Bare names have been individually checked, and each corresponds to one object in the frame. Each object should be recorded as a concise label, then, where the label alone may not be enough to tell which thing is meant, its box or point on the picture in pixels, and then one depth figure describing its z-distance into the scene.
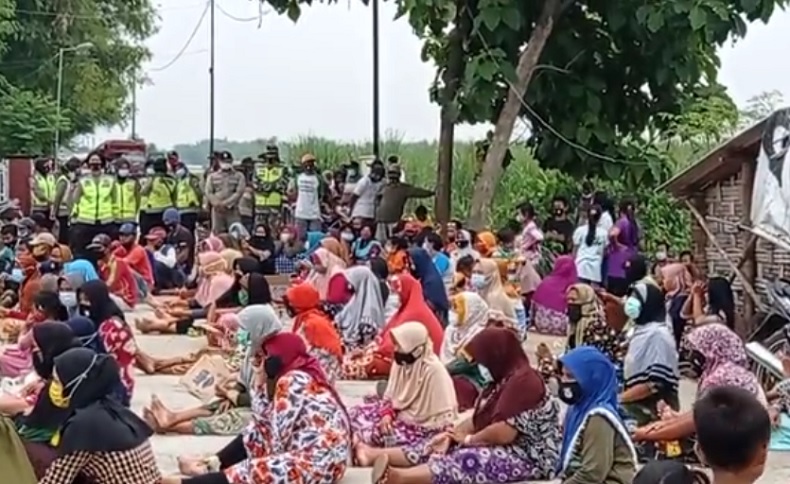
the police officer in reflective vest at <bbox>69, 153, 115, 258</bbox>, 18.27
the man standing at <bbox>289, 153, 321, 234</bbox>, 18.78
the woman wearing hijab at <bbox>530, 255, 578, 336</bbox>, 14.09
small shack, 10.54
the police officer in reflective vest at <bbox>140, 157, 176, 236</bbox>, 18.89
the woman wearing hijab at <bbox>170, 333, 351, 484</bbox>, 6.94
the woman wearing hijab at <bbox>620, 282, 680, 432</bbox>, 8.23
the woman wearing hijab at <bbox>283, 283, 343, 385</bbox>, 10.05
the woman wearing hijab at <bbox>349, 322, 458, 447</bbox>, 8.16
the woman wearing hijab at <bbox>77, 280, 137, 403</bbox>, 8.79
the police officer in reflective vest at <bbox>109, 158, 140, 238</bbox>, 18.42
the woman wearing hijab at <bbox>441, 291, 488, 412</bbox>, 10.33
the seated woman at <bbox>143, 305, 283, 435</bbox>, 8.80
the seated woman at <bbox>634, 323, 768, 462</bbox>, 7.34
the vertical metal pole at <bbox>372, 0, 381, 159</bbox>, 24.18
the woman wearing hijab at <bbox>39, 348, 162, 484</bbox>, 5.75
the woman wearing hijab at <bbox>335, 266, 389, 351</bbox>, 12.54
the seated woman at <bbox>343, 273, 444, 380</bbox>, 10.79
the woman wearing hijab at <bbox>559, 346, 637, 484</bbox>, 6.43
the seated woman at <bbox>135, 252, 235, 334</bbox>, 13.91
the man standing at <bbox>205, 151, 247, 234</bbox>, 19.03
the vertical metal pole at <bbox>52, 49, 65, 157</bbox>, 35.53
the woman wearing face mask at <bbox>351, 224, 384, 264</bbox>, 15.41
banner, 10.13
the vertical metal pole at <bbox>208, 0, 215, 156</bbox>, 40.32
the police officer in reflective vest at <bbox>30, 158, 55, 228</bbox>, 20.44
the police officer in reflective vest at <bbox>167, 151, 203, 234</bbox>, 19.28
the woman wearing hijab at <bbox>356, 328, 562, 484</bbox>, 7.41
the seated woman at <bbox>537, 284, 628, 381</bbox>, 9.41
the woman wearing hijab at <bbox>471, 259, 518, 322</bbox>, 12.66
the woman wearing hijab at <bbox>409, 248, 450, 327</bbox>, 12.30
